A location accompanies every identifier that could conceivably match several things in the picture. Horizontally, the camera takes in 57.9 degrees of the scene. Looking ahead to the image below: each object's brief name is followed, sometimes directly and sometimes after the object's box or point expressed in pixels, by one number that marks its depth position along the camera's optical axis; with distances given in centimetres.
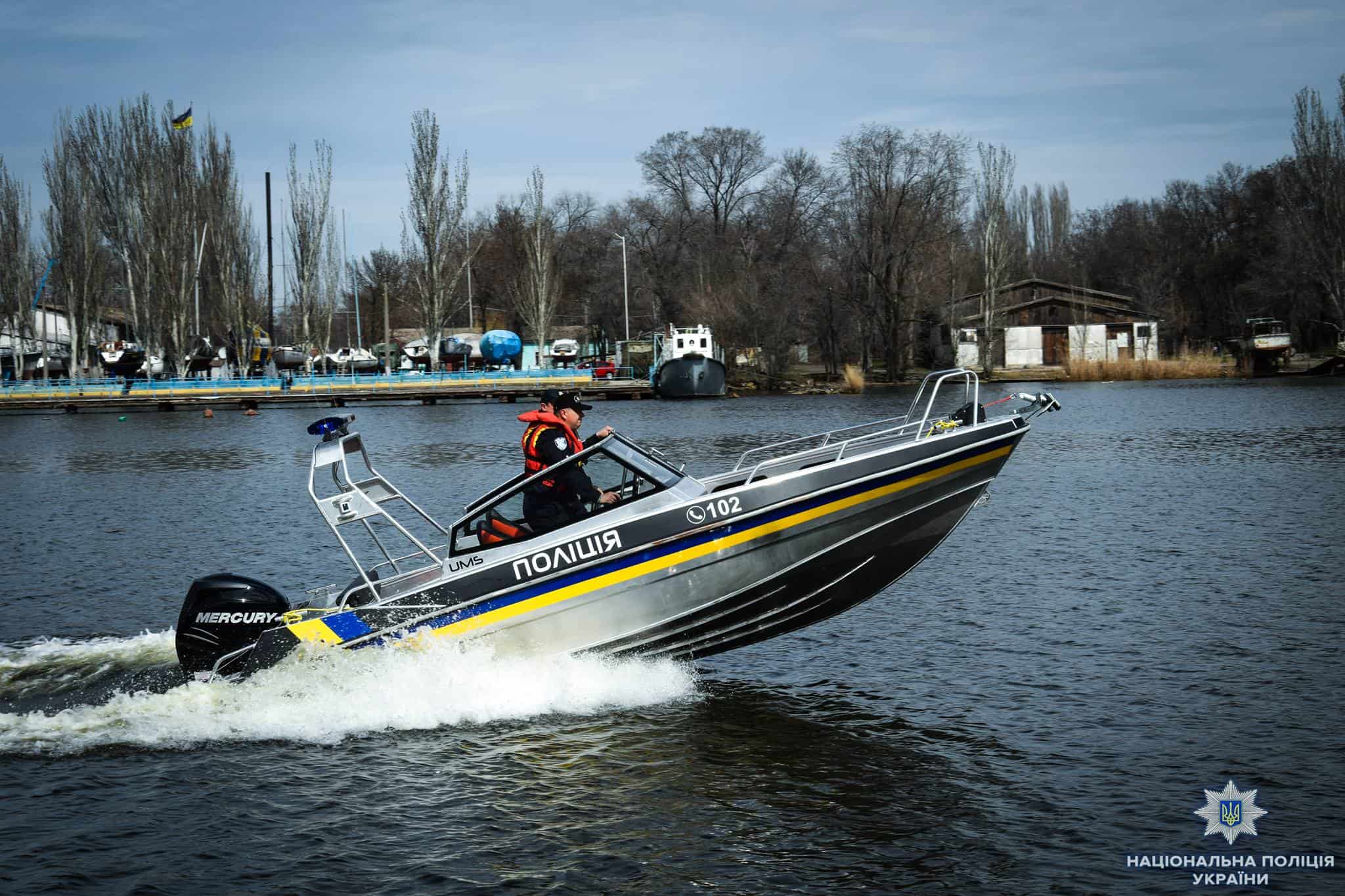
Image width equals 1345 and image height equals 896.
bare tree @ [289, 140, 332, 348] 7862
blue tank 8000
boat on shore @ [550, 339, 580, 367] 8162
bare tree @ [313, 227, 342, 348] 8031
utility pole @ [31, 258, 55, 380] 6653
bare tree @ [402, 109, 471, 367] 7438
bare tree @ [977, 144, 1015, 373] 7056
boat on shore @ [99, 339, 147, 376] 7681
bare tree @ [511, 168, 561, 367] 7844
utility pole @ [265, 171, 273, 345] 7600
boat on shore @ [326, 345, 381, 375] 8112
